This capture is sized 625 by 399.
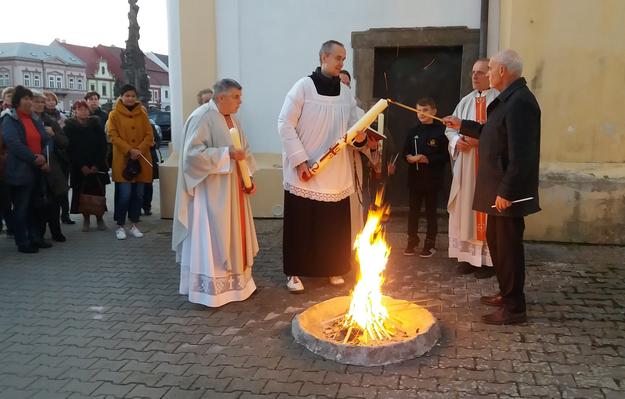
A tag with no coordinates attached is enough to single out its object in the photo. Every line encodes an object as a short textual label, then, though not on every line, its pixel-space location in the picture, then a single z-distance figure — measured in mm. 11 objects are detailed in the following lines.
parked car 29797
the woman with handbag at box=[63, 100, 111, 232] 7852
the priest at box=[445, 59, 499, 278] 5641
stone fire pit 3859
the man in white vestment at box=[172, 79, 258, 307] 4883
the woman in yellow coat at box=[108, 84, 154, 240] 7492
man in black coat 4223
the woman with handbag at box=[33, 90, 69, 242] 7176
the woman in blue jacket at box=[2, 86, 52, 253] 6797
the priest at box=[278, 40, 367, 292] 5145
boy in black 6156
